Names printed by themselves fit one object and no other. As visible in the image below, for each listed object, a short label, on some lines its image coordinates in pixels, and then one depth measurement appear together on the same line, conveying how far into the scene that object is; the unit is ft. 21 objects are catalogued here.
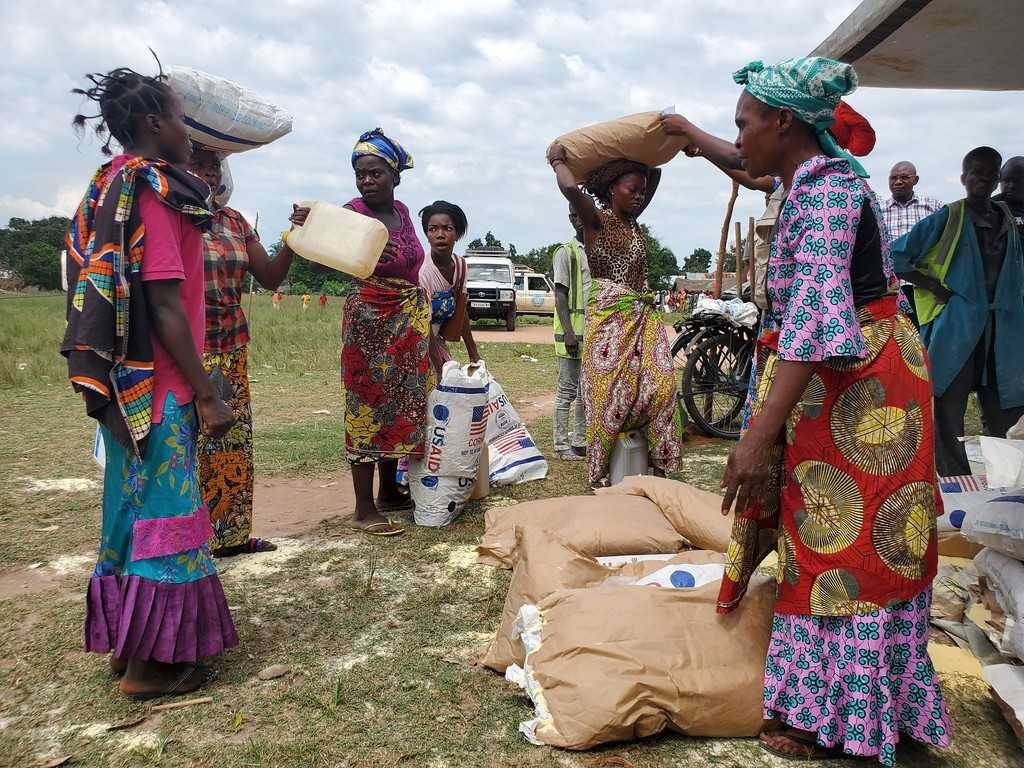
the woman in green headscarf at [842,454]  5.90
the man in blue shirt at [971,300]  13.80
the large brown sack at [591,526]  10.13
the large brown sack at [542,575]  7.86
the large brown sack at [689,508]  10.38
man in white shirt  22.74
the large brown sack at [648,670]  6.42
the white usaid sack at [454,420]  12.59
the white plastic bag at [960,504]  10.08
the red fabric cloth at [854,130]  8.21
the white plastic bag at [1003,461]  10.22
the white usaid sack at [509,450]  15.35
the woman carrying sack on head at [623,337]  13.53
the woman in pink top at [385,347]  12.06
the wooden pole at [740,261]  21.21
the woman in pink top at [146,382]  6.74
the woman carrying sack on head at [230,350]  10.11
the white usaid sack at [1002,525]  7.34
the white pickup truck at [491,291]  61.62
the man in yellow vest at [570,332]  17.03
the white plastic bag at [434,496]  12.73
